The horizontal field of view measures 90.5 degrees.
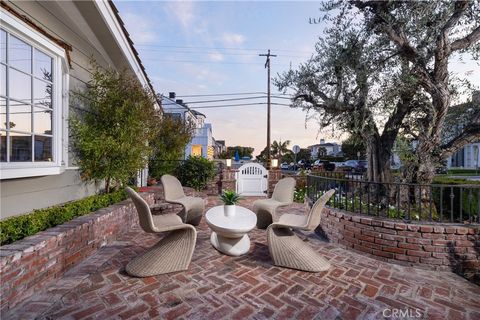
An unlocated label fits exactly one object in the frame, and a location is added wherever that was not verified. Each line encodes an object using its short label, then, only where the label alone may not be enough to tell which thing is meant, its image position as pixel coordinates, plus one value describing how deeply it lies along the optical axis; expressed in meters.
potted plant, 3.71
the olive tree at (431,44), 3.86
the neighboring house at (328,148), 63.89
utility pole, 15.04
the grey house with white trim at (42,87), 2.63
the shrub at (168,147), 9.19
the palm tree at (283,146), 38.59
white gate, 9.23
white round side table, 3.28
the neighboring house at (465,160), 25.86
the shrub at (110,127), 4.16
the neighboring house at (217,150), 35.52
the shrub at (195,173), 9.30
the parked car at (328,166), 21.70
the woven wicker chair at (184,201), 4.79
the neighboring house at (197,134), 20.03
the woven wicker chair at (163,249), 2.82
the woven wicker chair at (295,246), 3.03
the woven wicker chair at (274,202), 4.63
